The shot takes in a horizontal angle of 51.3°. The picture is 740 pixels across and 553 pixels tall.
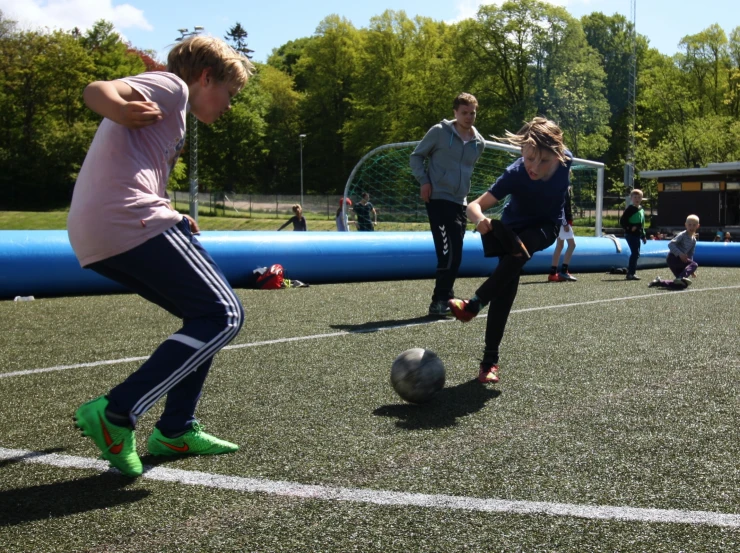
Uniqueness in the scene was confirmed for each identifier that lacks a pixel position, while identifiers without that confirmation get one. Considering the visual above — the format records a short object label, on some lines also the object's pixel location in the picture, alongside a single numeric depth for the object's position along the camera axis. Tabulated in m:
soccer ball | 4.34
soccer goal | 20.89
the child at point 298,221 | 20.11
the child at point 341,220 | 19.16
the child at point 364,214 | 20.00
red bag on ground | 11.17
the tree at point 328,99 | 73.00
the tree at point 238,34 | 101.31
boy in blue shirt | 4.81
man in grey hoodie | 8.14
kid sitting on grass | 12.21
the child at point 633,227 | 13.65
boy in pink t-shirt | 3.05
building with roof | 38.78
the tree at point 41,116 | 53.53
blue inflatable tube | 9.84
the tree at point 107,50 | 60.06
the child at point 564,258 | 12.94
